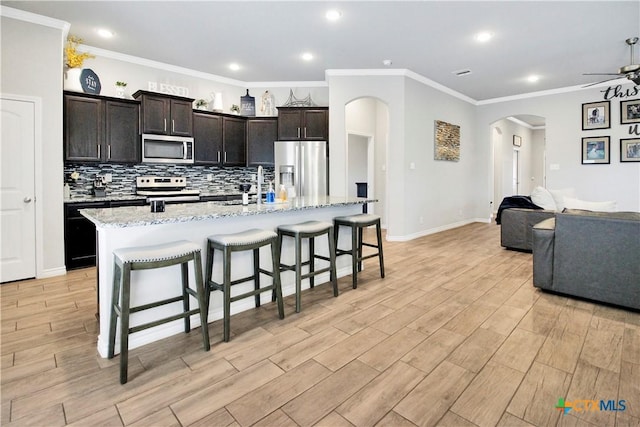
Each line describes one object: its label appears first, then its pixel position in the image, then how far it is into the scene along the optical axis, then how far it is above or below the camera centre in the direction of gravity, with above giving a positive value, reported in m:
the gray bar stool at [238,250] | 2.30 -0.43
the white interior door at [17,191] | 3.57 +0.10
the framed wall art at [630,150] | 6.01 +0.94
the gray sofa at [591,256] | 2.73 -0.48
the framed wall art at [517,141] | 10.09 +1.87
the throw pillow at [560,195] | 4.98 +0.10
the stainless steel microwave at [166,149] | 4.70 +0.76
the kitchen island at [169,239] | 2.12 -0.26
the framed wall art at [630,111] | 5.97 +1.63
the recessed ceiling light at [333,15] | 3.58 +2.04
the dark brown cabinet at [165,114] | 4.66 +1.27
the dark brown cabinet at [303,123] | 5.74 +1.34
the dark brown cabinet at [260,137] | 5.89 +1.13
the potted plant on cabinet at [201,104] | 5.52 +1.61
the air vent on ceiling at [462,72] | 5.61 +2.20
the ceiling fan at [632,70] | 4.06 +1.63
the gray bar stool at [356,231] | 3.40 -0.32
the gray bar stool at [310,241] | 2.78 -0.37
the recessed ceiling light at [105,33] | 4.04 +2.07
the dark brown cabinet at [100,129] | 4.13 +0.93
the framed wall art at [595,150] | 6.29 +0.98
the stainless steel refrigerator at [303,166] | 5.65 +0.59
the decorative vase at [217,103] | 5.64 +1.65
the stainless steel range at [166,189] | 4.79 +0.18
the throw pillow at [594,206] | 3.91 -0.05
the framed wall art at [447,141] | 6.50 +1.22
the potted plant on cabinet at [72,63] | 4.18 +1.76
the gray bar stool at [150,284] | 1.86 -0.48
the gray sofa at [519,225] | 4.79 -0.35
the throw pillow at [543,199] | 4.89 +0.03
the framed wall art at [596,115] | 6.24 +1.64
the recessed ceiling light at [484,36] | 4.14 +2.09
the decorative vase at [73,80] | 4.21 +1.53
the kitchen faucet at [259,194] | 3.11 +0.07
